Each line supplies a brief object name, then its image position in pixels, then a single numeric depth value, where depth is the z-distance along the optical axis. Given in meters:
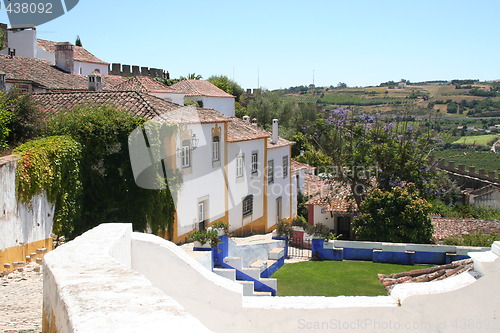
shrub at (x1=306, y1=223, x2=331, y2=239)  22.17
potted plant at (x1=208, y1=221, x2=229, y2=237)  18.86
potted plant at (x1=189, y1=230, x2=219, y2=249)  17.08
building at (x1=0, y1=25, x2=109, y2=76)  33.00
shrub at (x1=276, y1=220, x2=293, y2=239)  23.70
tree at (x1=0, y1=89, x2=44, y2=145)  15.30
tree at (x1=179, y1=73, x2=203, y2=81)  56.95
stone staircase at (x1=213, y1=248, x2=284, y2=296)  16.33
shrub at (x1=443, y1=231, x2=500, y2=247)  21.22
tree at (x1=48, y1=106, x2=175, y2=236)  16.11
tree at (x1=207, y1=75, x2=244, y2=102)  59.12
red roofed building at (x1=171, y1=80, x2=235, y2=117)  42.77
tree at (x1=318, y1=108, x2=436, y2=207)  28.14
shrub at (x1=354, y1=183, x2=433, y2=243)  22.39
